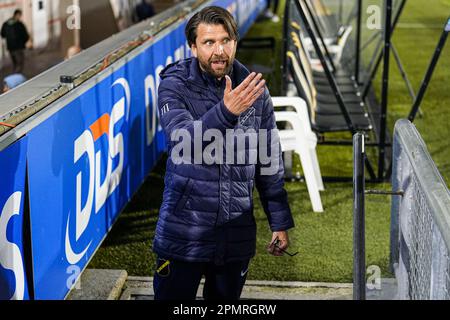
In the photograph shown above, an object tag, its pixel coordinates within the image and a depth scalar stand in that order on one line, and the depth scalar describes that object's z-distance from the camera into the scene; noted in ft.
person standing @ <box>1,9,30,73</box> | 106.32
